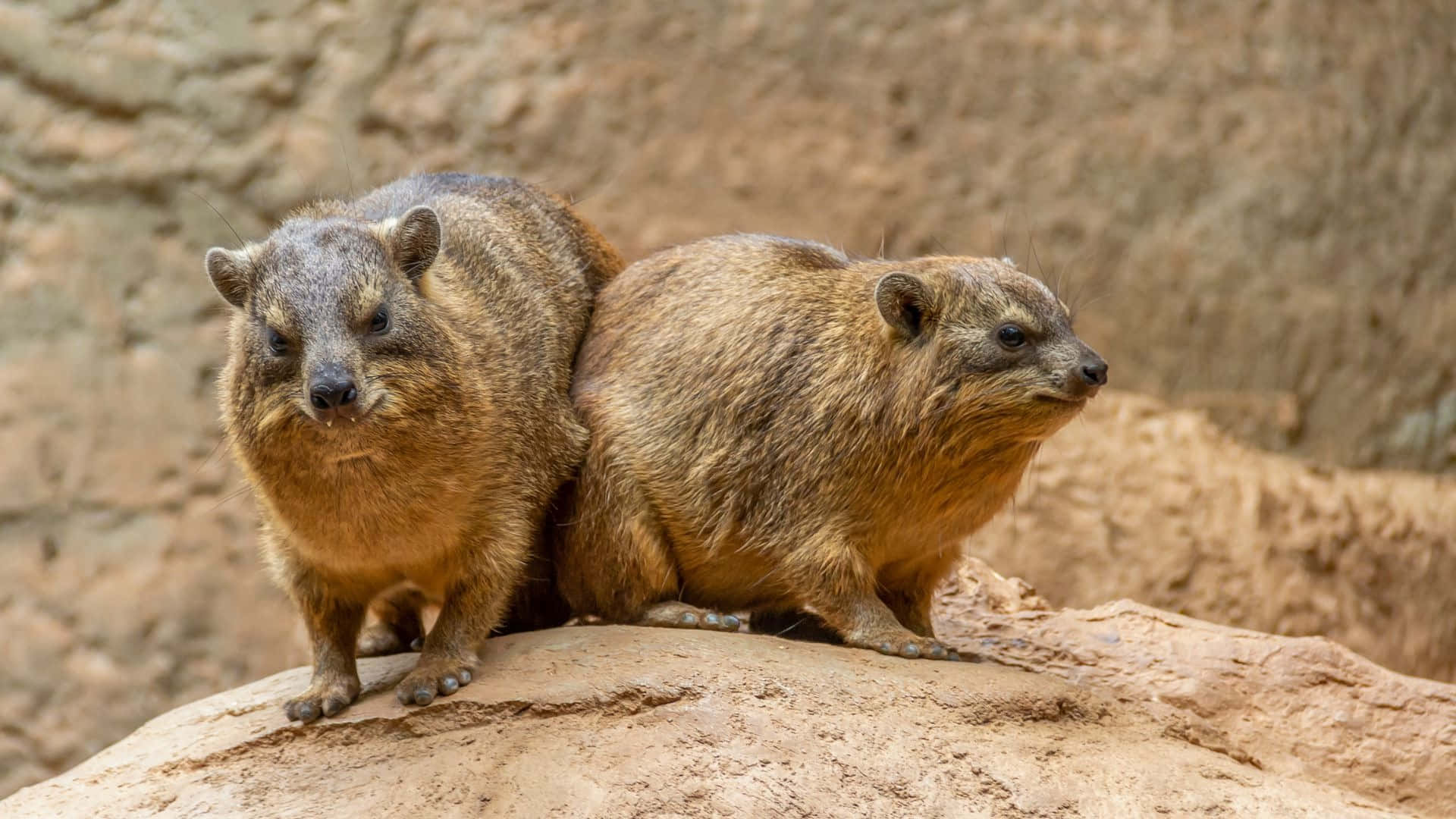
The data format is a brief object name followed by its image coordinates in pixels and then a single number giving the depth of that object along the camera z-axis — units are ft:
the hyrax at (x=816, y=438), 38.81
